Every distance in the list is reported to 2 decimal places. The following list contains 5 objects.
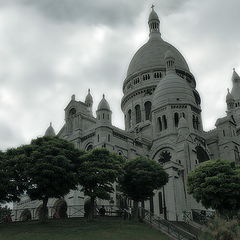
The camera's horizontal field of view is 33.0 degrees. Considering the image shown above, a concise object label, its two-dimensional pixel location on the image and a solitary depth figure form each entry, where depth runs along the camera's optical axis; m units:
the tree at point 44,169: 43.53
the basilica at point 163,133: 60.84
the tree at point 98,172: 44.94
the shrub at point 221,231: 24.31
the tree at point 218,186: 46.34
